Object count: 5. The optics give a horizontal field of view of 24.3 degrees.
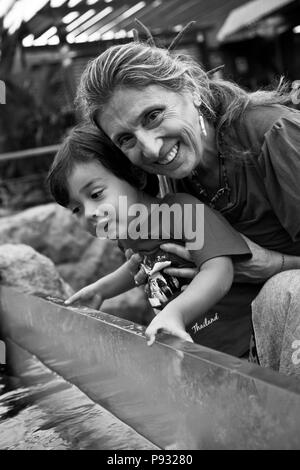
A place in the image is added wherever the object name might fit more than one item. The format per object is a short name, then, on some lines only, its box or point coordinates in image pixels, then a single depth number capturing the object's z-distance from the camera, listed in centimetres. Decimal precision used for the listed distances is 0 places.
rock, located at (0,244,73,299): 359
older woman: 207
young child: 230
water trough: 130
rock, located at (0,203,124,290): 522
